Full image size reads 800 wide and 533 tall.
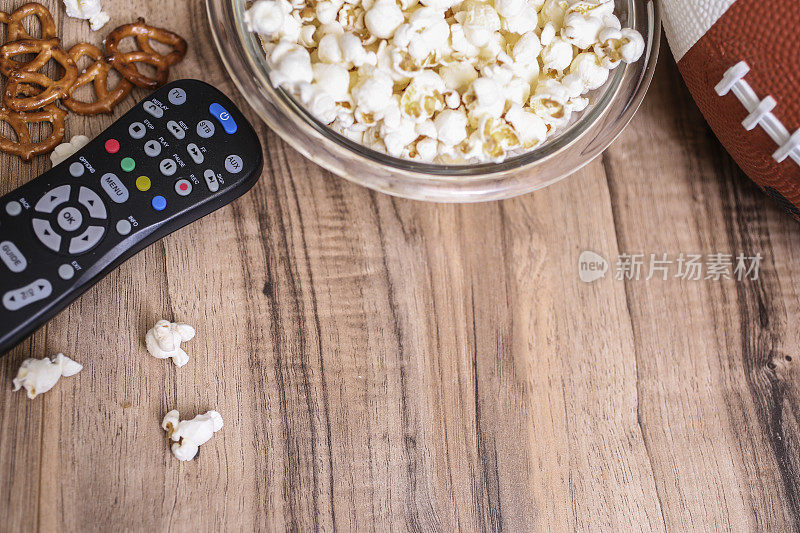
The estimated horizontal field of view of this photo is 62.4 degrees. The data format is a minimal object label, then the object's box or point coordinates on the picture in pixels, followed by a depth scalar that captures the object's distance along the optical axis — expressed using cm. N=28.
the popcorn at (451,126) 57
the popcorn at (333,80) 55
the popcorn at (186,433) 58
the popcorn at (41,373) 57
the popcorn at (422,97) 56
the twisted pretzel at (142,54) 64
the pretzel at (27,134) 61
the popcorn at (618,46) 59
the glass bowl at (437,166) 60
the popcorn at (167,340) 59
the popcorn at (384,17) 56
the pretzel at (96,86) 63
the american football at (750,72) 57
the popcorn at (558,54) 59
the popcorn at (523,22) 59
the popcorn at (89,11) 64
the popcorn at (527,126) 58
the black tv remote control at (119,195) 55
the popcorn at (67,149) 62
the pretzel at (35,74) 61
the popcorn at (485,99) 56
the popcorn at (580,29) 58
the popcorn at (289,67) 54
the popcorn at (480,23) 57
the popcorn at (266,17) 55
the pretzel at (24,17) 62
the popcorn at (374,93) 55
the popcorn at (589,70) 60
